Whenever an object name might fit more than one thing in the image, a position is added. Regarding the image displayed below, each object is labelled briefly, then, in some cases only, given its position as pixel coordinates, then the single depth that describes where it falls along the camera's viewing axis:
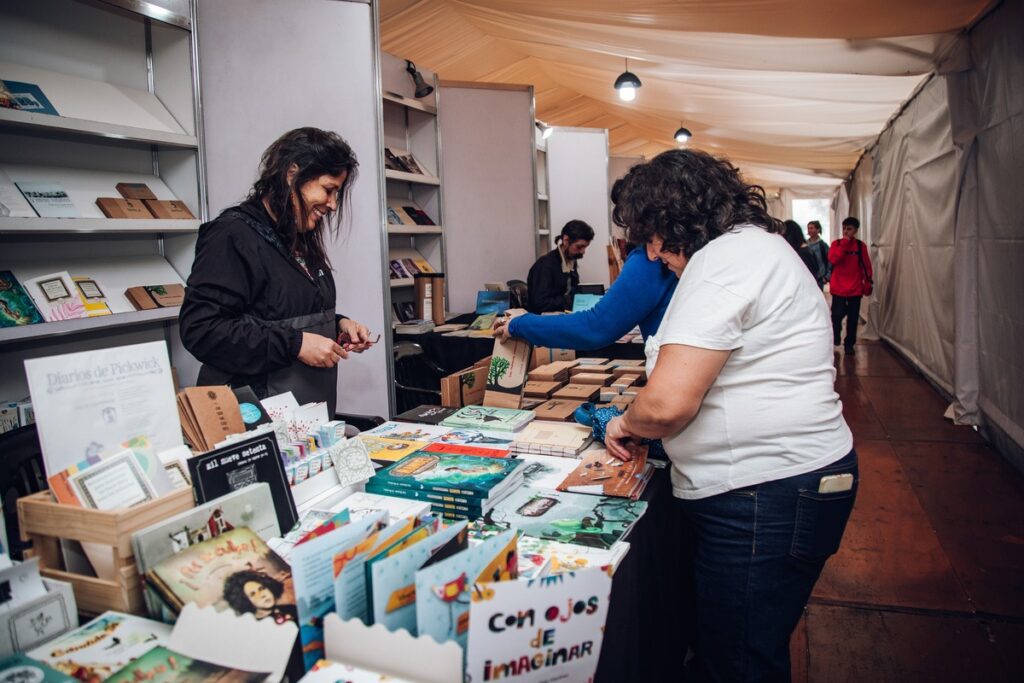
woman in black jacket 1.93
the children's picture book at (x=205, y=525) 1.04
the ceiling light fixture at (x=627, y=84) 6.34
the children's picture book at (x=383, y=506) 1.43
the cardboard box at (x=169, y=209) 3.00
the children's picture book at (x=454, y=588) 0.89
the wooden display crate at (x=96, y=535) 1.04
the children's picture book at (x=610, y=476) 1.58
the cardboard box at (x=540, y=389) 2.45
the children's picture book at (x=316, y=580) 0.92
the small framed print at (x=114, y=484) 1.09
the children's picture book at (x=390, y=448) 1.81
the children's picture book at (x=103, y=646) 0.93
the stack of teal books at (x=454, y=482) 1.47
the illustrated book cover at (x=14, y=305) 2.46
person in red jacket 8.22
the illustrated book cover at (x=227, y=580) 0.99
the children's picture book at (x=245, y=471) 1.17
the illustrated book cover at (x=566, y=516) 1.36
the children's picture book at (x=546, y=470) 1.68
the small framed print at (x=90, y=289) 2.76
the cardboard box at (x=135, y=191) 2.98
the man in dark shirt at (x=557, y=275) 5.21
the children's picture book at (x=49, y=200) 2.58
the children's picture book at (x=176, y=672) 0.88
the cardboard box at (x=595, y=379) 2.61
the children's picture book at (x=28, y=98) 2.51
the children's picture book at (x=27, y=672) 0.87
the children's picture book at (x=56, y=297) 2.57
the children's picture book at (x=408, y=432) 2.00
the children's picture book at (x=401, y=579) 0.91
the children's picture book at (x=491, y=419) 2.09
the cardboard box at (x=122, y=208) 2.82
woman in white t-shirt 1.35
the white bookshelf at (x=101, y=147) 2.65
